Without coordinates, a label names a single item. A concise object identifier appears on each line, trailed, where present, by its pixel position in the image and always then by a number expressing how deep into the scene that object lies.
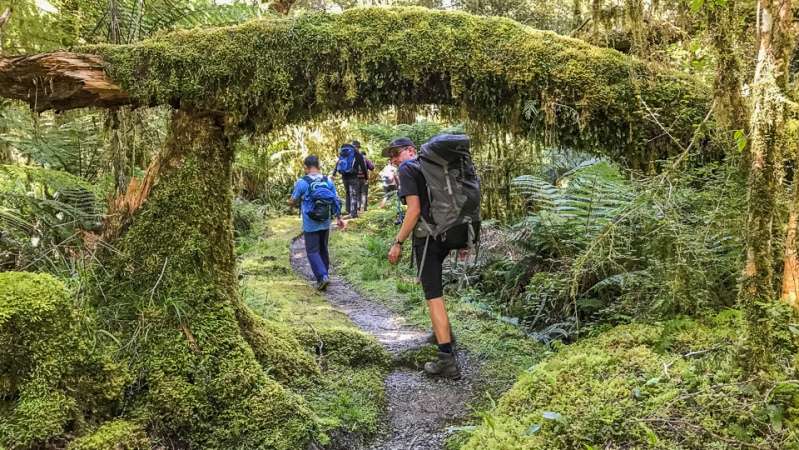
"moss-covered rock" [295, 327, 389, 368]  4.66
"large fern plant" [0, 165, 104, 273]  4.41
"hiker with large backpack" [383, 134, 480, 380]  4.53
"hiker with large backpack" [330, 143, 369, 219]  12.70
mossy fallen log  3.41
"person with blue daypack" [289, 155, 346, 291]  7.77
